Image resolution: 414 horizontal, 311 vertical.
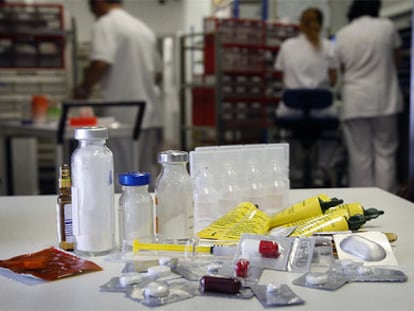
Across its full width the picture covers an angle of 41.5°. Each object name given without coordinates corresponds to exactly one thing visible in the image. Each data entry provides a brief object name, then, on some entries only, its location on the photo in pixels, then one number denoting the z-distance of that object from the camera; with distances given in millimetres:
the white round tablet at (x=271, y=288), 632
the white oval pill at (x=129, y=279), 658
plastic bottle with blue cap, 786
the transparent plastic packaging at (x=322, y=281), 653
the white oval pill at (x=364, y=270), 692
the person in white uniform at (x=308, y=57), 3879
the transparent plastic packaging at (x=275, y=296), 605
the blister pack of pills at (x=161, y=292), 612
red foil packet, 701
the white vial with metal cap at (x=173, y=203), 825
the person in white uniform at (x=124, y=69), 3463
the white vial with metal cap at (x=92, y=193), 756
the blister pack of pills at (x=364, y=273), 676
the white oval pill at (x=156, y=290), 618
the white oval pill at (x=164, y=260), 727
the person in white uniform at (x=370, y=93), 3479
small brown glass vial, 800
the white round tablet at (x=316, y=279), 656
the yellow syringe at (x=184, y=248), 751
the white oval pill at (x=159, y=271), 686
